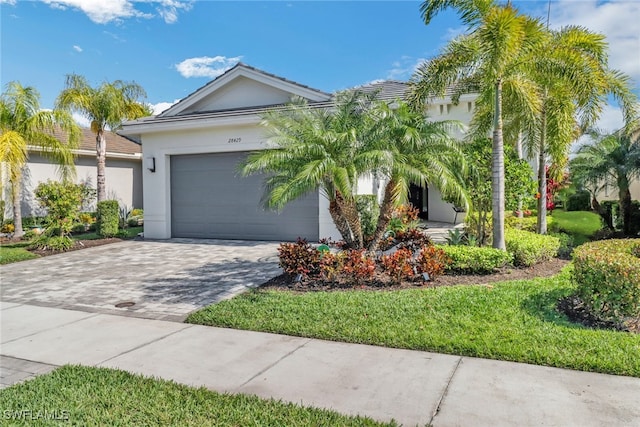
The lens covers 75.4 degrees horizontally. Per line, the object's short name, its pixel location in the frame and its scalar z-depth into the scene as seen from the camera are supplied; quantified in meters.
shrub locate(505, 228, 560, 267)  8.45
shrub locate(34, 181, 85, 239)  12.47
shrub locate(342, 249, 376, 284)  7.35
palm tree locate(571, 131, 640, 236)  12.15
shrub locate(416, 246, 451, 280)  7.44
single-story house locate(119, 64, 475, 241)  13.46
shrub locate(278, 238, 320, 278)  7.81
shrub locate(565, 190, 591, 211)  21.04
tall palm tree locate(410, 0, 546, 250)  7.54
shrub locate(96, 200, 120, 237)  14.92
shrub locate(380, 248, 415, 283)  7.27
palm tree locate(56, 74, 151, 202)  16.23
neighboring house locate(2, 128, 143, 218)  17.22
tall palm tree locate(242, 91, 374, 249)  7.11
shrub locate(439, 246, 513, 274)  7.83
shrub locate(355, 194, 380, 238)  12.03
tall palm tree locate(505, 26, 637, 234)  8.55
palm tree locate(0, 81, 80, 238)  13.30
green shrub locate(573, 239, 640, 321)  5.02
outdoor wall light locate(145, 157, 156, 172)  14.97
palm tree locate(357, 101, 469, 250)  7.37
